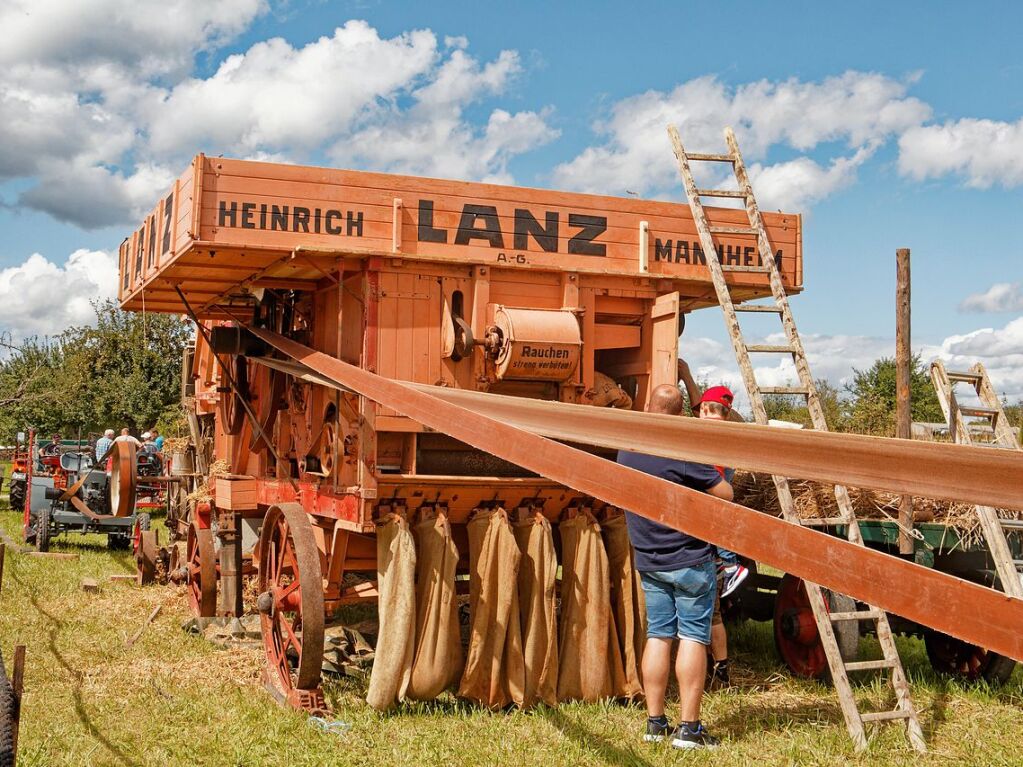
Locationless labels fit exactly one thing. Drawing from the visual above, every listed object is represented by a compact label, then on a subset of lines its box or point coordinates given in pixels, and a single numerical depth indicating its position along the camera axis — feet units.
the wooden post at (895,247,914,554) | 21.42
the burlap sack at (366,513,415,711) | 19.30
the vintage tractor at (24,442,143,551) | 45.21
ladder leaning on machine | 18.66
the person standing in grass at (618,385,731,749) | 17.52
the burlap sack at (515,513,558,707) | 20.22
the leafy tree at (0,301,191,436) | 108.99
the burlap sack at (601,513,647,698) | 20.92
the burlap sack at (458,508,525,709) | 19.94
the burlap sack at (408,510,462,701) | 19.71
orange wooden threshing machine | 20.10
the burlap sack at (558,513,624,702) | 20.52
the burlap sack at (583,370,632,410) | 23.10
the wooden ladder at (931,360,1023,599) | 20.15
